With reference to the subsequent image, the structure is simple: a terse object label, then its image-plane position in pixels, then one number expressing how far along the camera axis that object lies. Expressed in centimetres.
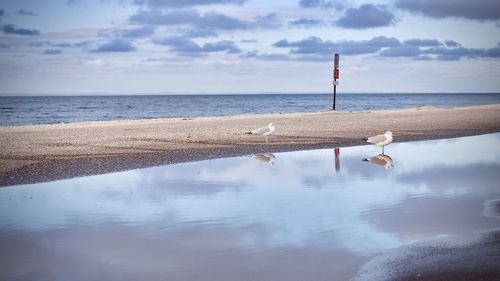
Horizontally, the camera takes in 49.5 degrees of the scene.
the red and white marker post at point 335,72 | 4509
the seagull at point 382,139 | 1680
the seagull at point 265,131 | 1971
